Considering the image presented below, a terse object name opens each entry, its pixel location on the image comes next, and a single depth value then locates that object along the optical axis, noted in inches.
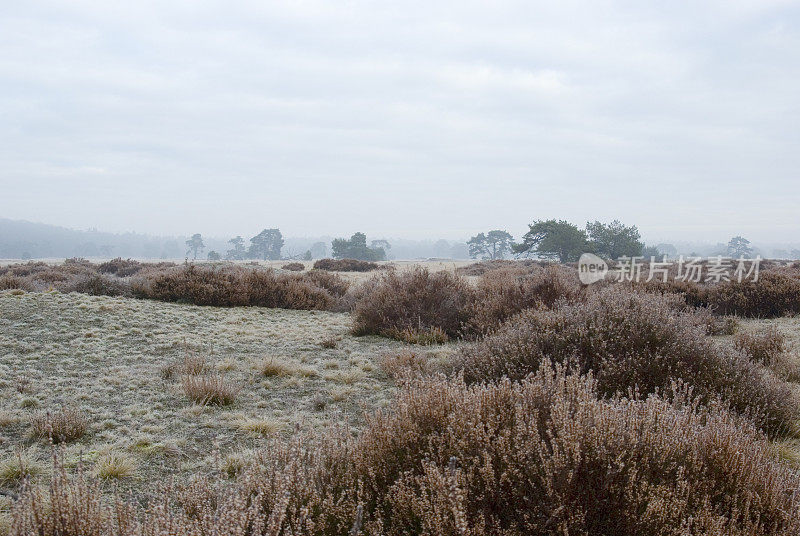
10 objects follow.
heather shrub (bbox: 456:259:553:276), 1093.9
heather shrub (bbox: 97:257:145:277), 878.3
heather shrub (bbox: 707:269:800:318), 407.8
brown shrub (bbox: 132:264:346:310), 462.3
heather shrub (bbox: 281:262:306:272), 1097.6
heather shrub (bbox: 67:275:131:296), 478.9
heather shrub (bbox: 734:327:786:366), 238.5
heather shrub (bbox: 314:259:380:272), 1067.4
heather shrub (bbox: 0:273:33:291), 513.3
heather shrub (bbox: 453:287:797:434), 159.8
